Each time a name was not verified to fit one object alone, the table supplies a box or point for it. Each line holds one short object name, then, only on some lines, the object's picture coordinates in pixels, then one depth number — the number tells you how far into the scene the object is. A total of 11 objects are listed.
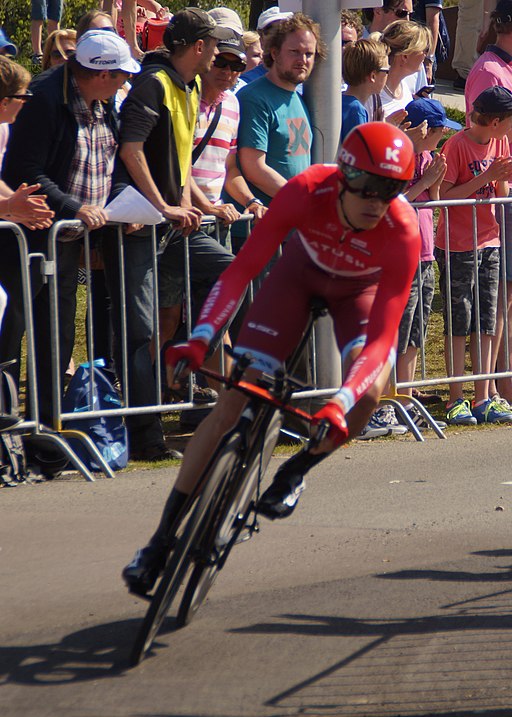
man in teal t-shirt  16.50
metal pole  17.11
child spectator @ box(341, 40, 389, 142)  17.69
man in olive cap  15.55
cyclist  9.65
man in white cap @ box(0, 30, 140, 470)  14.78
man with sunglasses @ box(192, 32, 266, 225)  16.58
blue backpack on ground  15.62
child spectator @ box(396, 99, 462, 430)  18.00
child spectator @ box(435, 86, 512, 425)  18.58
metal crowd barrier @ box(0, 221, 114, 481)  14.79
